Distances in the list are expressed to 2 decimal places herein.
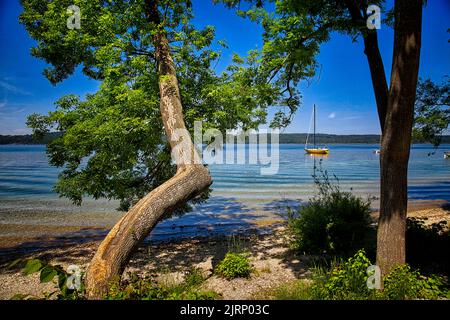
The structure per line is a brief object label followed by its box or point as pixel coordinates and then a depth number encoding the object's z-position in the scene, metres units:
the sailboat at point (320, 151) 78.84
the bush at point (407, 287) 4.36
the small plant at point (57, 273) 2.88
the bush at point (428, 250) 5.89
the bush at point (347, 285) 4.43
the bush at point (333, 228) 7.11
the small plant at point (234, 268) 6.14
